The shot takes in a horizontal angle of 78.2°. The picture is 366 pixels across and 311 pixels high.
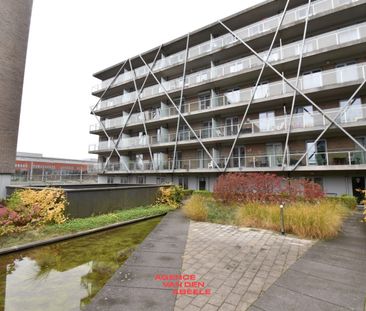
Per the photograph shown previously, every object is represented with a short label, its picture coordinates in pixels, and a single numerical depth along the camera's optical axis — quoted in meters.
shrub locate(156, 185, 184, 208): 15.38
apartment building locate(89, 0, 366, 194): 17.23
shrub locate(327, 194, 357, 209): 14.42
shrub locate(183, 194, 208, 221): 11.09
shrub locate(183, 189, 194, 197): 22.05
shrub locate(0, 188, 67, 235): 8.09
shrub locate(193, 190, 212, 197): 19.25
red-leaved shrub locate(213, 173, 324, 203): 11.30
